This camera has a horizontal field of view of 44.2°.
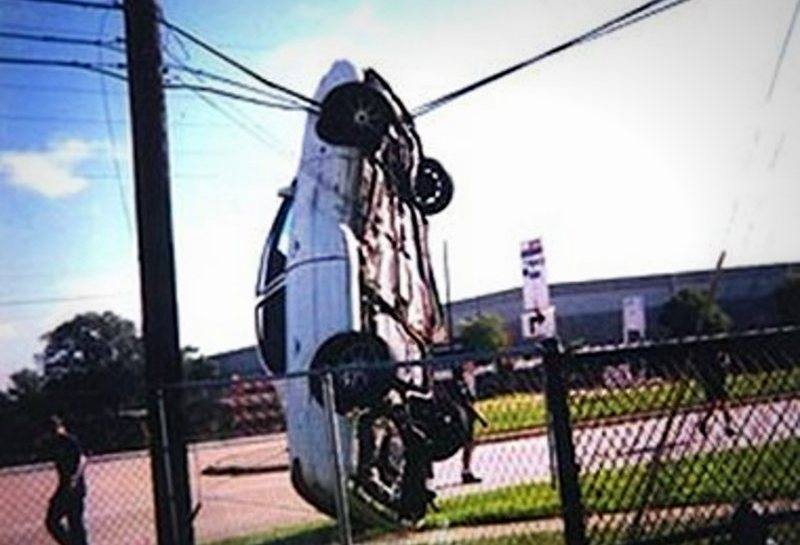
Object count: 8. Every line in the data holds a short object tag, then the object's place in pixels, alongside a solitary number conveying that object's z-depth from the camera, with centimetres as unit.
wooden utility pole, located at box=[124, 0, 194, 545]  774
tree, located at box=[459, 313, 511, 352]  5550
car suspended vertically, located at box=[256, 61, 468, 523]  1116
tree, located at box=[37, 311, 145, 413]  4486
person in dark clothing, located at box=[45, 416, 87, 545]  1134
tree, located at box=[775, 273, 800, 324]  5394
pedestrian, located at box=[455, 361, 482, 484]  1211
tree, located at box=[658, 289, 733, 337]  4844
